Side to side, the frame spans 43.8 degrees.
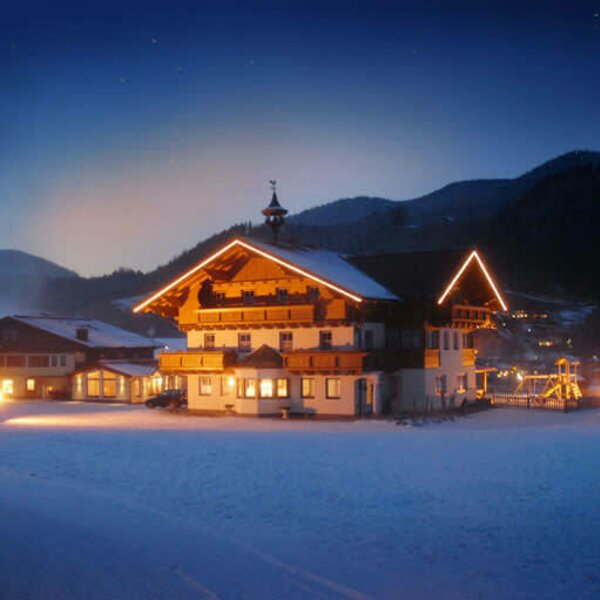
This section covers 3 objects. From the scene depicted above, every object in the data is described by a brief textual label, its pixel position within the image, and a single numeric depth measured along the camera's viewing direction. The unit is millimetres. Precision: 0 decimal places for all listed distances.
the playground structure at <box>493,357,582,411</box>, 43744
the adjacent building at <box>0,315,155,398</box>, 61906
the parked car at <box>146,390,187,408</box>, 50044
